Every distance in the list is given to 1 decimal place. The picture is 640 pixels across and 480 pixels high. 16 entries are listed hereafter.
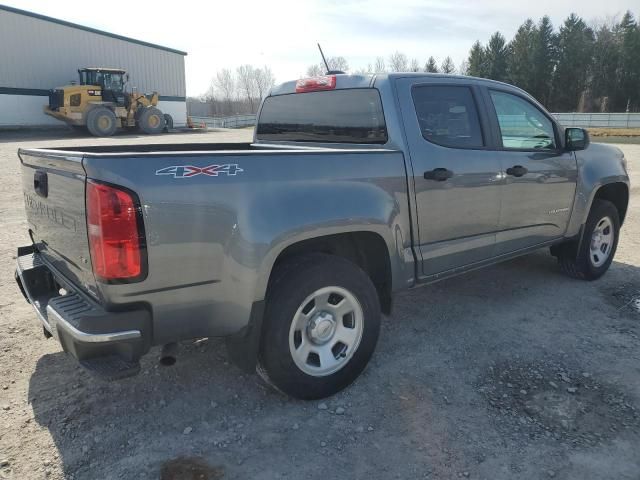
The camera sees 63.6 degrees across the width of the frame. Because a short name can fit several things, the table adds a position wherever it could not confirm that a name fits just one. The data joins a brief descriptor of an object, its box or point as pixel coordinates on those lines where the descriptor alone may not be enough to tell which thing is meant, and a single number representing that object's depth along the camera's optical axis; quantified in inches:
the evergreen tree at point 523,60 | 2434.8
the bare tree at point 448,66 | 2807.6
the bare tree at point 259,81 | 3326.0
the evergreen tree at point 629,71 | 2182.6
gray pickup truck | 92.9
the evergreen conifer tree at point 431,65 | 2719.2
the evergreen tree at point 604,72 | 2295.8
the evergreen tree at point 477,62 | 2642.7
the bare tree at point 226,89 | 3380.9
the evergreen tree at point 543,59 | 2406.5
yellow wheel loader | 992.2
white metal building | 1148.5
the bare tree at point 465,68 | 2754.4
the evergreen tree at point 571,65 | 2368.4
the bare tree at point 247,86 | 3435.0
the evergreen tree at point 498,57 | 2564.0
